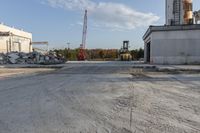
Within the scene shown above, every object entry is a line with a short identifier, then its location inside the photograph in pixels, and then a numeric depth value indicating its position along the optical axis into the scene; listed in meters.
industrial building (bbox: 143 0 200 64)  19.34
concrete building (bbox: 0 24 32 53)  30.18
